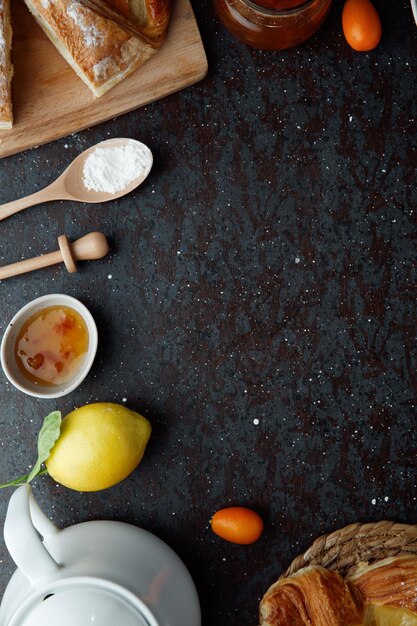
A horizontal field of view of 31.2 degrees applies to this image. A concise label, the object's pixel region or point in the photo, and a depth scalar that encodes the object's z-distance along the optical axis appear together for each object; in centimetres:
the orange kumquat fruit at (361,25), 138
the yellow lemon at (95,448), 128
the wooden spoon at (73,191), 140
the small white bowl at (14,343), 136
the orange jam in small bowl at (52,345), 139
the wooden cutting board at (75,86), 139
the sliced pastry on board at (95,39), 132
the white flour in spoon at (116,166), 140
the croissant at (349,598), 124
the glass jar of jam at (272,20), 127
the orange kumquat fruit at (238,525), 137
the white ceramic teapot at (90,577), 108
